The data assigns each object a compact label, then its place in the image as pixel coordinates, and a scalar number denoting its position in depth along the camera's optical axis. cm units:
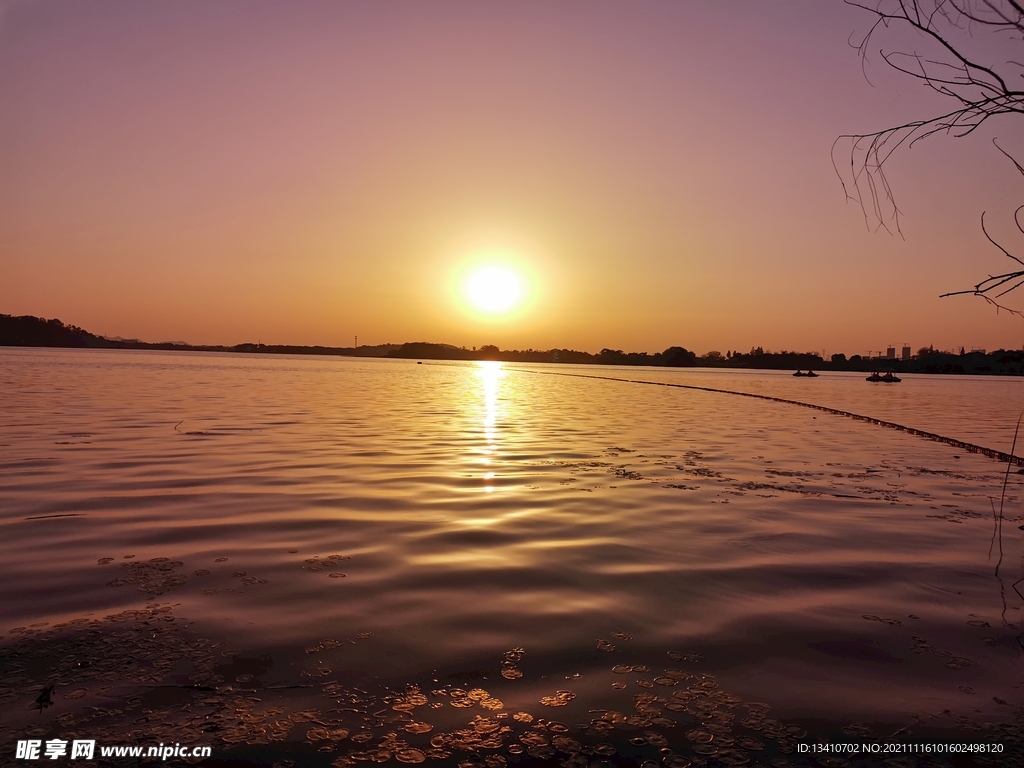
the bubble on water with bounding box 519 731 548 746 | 354
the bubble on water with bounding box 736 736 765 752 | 355
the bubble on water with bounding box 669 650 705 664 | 467
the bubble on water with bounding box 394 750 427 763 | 336
